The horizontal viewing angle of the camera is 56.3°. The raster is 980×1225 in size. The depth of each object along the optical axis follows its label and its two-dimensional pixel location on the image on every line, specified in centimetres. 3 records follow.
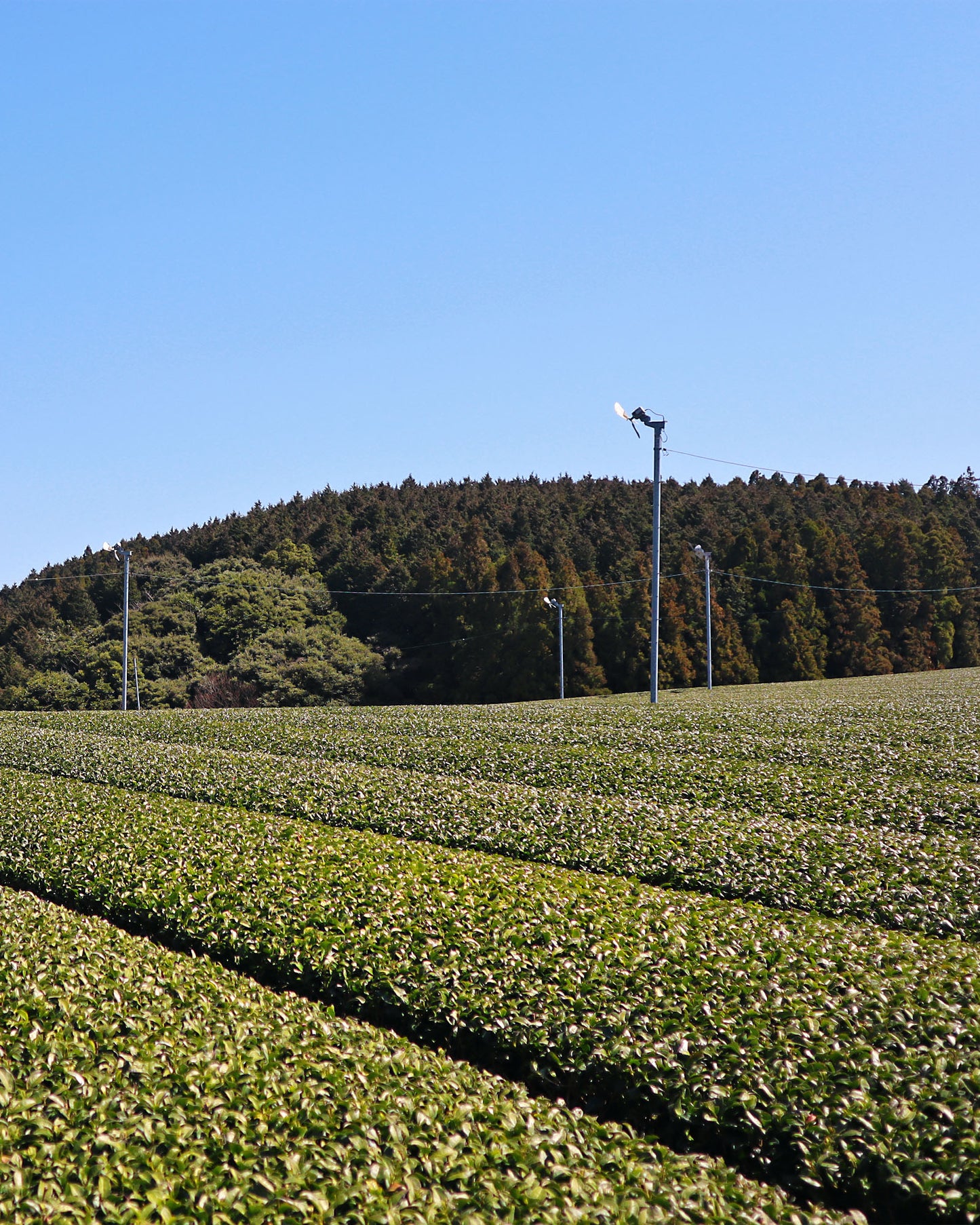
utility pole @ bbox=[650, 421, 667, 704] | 2559
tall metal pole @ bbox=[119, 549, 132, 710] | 3978
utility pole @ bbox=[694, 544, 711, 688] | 4019
